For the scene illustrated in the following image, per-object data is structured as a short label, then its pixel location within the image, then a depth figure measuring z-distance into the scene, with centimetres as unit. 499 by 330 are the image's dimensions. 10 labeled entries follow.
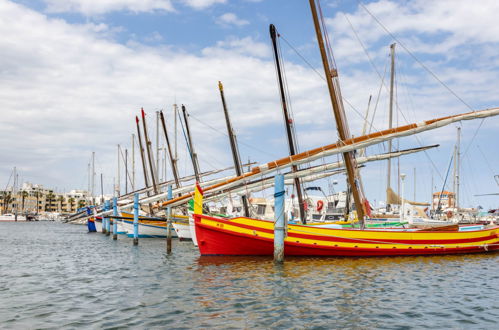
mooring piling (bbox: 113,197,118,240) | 4506
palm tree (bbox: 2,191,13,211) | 19041
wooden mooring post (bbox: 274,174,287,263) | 2170
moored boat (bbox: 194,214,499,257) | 2402
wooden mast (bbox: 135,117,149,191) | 5847
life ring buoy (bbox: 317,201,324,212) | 4603
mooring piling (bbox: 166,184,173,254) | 2876
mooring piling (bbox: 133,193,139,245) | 3612
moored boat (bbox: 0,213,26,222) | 15723
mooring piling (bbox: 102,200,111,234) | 5825
